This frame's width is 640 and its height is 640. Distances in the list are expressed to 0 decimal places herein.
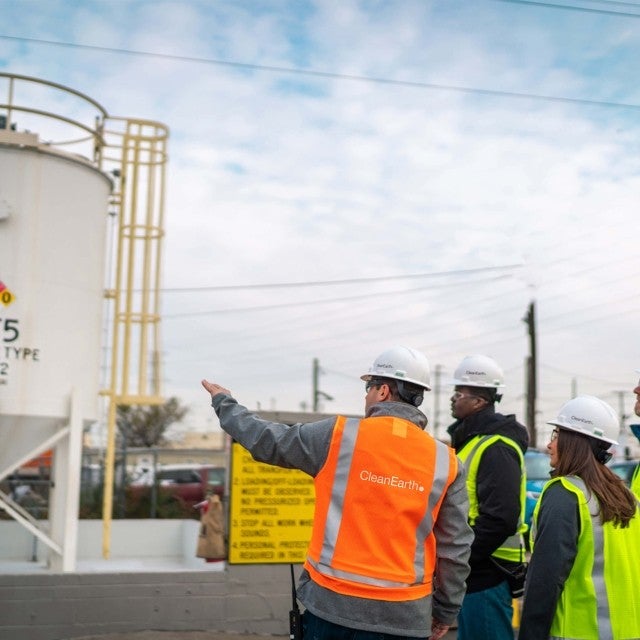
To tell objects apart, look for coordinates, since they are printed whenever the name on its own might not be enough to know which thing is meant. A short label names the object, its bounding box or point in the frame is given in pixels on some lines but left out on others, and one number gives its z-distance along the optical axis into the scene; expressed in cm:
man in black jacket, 523
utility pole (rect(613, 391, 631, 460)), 2422
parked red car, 2614
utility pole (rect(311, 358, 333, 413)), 5564
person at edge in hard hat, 485
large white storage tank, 996
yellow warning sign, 898
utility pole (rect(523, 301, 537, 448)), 3338
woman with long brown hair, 375
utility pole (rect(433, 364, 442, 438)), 5763
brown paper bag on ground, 1285
